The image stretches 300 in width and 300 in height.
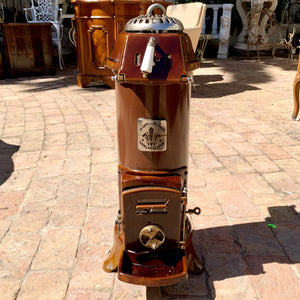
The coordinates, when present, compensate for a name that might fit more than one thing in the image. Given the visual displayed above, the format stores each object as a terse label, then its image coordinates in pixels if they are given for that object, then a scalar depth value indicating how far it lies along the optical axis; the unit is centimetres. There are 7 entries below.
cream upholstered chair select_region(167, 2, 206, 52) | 579
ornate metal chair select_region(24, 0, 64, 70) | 764
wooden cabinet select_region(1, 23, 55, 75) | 705
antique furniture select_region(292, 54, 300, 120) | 445
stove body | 148
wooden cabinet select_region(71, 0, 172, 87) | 545
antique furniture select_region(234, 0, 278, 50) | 916
